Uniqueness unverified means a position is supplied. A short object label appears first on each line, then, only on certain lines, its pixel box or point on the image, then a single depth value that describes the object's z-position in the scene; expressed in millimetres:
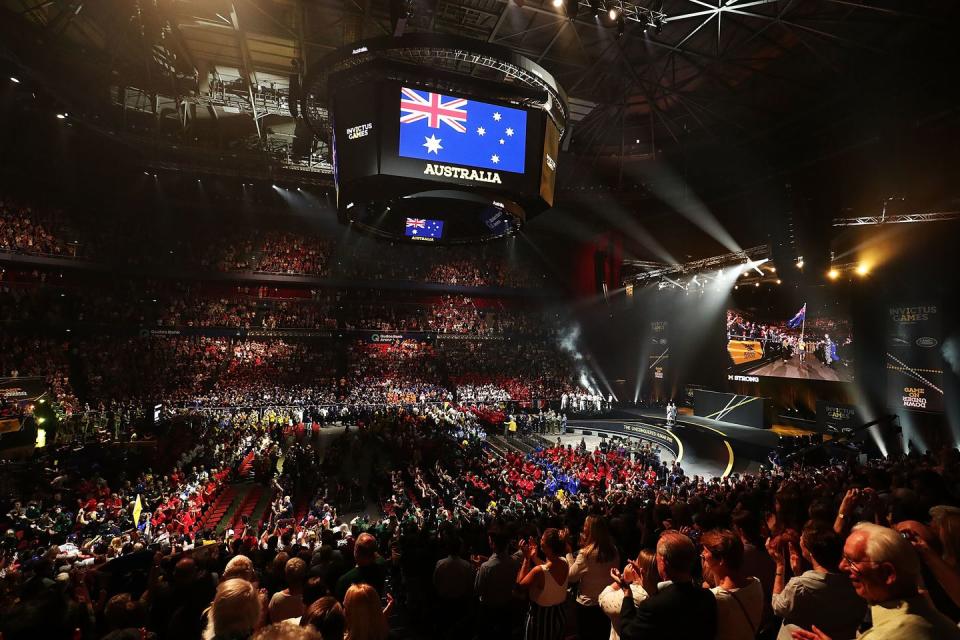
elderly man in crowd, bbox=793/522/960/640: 1787
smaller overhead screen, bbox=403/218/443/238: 11975
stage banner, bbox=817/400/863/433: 17156
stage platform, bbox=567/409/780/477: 15797
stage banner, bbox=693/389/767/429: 20719
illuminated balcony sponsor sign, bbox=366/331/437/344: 29688
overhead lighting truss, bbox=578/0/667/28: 9492
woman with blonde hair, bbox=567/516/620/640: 3656
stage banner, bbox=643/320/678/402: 28344
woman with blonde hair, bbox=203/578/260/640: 2266
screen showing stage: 17938
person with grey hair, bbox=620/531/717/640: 2256
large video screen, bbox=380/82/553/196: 8156
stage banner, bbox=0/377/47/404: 14508
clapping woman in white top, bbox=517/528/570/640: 3596
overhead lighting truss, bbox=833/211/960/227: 13375
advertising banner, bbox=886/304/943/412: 14383
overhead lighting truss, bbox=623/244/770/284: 19047
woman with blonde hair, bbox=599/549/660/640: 2930
